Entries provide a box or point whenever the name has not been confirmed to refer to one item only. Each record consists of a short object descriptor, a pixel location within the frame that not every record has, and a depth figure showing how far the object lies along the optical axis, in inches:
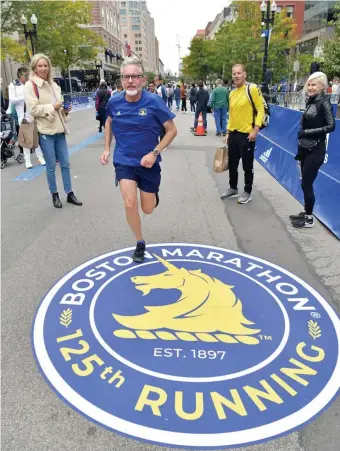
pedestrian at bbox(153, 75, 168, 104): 613.0
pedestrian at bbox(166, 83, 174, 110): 1017.7
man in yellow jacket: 220.7
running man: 148.6
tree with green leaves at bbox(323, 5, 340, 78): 851.7
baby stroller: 364.2
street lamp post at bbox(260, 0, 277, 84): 811.4
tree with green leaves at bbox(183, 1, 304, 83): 1120.8
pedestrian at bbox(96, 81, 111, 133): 527.1
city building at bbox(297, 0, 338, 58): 1818.7
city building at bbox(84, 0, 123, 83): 2618.1
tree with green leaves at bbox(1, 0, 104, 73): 1142.3
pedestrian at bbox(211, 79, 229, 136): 526.3
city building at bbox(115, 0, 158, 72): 6530.5
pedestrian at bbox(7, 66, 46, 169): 342.6
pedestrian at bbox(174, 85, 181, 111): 1051.3
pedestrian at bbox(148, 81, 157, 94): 568.4
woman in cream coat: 218.5
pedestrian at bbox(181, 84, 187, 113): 991.8
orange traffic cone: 565.9
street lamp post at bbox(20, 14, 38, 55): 948.1
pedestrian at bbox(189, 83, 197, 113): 827.4
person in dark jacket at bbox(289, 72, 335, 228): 182.5
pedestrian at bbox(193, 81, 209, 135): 552.1
